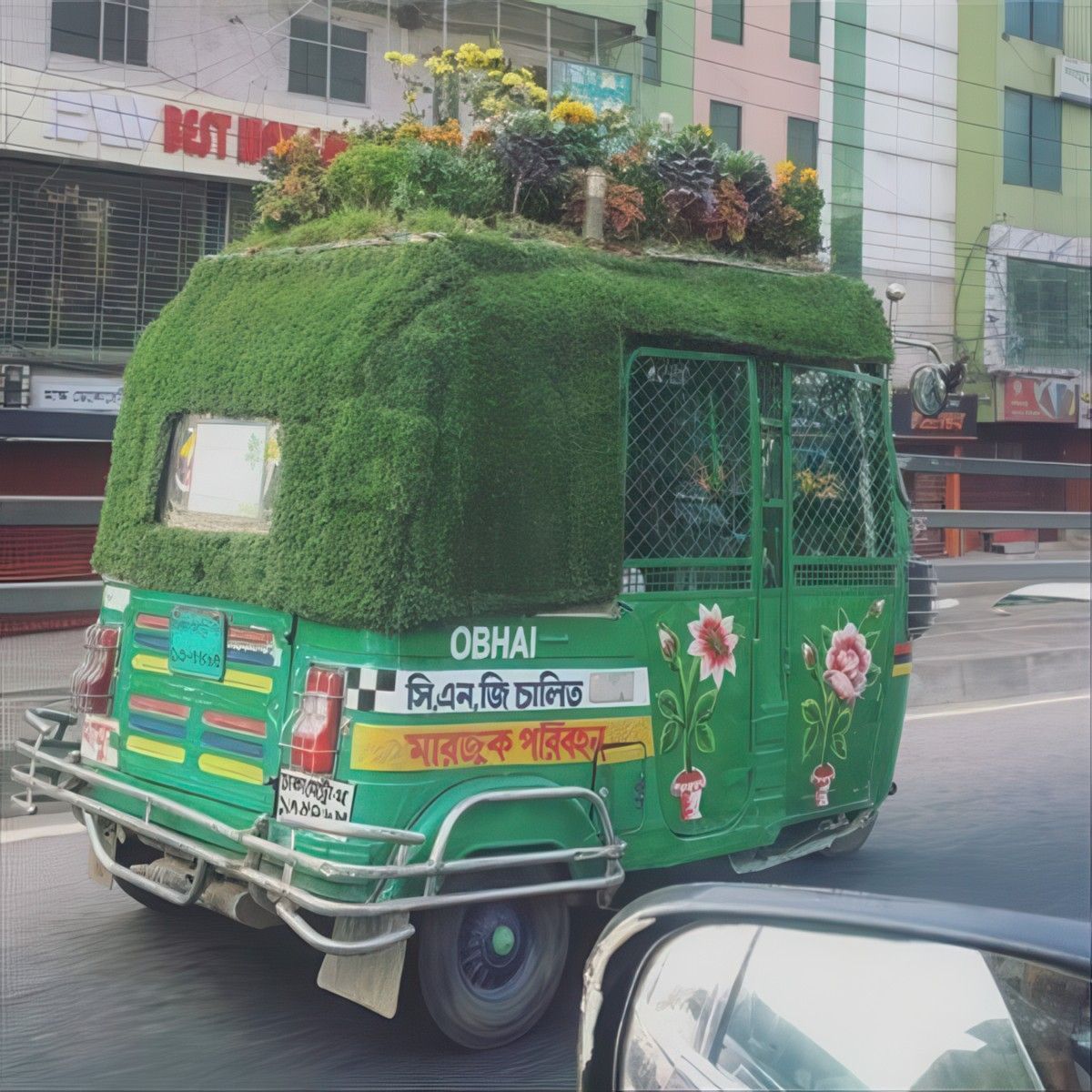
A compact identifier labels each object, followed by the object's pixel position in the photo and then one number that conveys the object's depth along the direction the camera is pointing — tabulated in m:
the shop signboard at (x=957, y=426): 24.06
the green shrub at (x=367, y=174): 4.85
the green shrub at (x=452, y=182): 4.76
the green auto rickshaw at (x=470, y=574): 3.96
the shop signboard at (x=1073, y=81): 17.66
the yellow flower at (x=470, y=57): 5.84
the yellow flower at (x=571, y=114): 5.17
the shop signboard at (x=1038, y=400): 28.02
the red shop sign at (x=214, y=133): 17.28
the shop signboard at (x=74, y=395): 16.67
